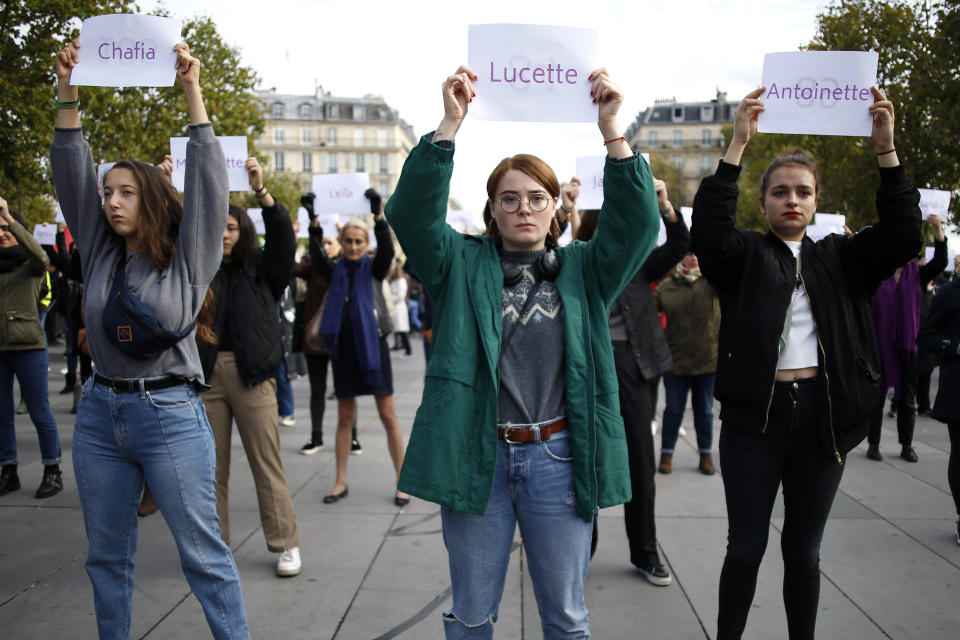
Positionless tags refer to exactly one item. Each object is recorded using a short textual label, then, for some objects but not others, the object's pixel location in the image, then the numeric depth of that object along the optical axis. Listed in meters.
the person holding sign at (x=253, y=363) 3.95
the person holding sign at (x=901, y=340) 6.82
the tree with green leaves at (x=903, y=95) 12.41
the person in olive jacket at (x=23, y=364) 5.35
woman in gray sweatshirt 2.60
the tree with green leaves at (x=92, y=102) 10.32
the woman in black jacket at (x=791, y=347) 2.62
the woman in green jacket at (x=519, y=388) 2.20
